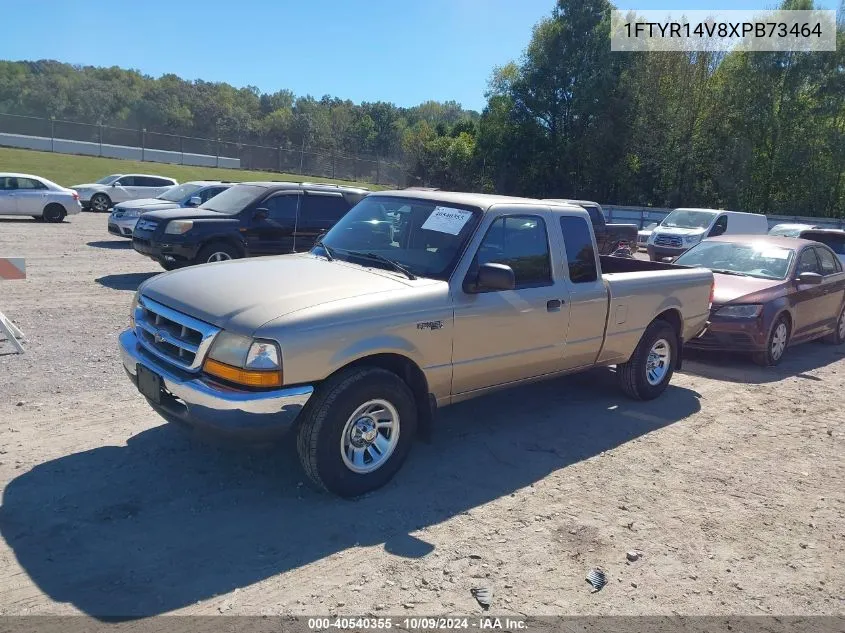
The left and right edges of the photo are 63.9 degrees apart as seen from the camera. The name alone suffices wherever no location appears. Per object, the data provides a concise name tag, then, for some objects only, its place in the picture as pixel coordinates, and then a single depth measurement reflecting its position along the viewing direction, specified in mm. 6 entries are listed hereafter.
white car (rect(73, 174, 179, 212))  25531
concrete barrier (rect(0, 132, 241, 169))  47094
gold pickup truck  3932
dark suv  11086
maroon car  8570
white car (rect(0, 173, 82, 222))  19938
